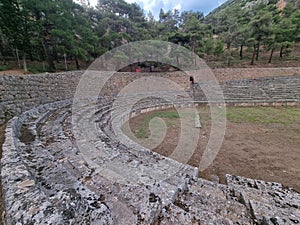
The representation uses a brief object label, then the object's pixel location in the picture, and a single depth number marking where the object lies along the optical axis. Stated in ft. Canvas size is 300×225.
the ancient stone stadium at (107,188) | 3.42
